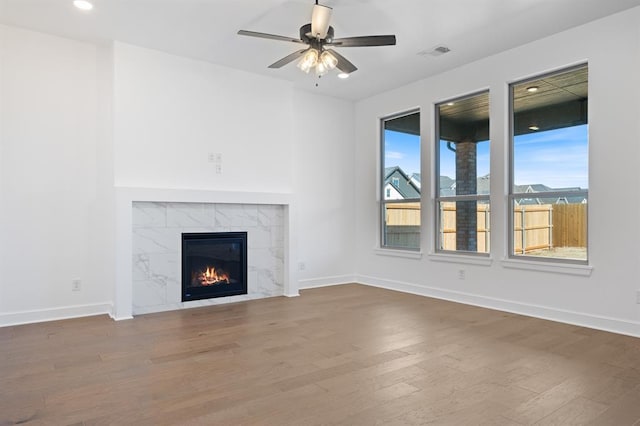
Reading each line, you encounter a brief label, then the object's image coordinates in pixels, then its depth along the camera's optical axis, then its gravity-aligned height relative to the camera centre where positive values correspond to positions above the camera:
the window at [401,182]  6.07 +0.45
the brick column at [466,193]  5.29 +0.23
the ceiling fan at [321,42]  3.32 +1.41
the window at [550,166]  4.27 +0.49
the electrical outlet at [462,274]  5.25 -0.78
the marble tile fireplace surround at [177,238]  4.52 -0.31
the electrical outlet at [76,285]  4.52 -0.79
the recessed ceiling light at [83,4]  3.66 +1.86
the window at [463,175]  5.17 +0.48
